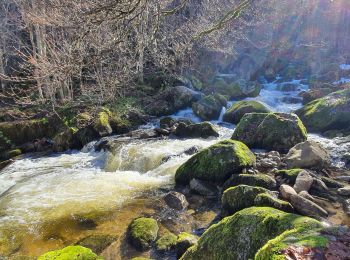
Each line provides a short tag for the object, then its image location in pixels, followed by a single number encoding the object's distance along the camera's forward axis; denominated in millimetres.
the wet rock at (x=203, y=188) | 8016
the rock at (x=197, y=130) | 13305
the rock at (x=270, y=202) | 5737
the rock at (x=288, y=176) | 7887
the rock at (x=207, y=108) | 16633
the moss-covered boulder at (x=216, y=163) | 8383
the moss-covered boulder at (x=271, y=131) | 10984
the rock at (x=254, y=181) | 7543
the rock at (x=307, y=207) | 6039
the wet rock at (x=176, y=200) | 7375
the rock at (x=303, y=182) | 7322
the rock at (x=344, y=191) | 7312
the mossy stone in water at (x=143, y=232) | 5875
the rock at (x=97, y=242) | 5890
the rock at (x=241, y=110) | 15167
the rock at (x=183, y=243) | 5371
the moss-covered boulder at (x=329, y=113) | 12883
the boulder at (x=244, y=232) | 3605
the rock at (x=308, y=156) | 8906
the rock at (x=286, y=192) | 6598
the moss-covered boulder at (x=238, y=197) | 6395
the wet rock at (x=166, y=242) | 5705
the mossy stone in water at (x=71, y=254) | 4391
